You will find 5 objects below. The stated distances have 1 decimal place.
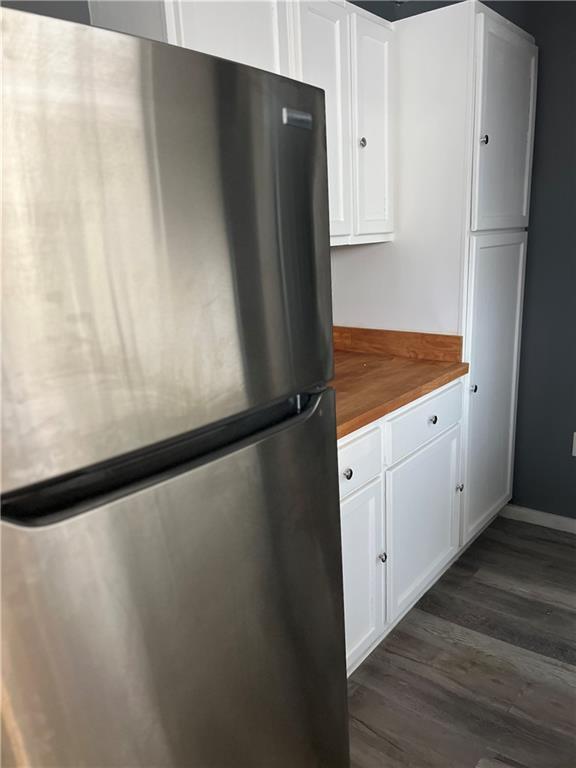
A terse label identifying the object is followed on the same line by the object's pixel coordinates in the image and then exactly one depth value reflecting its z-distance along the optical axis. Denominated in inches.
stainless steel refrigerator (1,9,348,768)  25.5
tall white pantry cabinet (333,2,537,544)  84.3
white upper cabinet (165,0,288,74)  55.5
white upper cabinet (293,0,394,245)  71.2
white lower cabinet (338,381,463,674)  70.9
